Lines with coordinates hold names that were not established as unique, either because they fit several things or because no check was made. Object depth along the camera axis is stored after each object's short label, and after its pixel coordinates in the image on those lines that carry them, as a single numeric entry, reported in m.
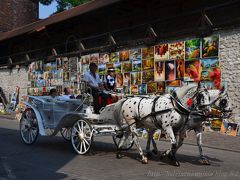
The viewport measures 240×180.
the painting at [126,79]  18.14
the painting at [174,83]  15.68
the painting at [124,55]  18.50
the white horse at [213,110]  8.12
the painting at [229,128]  13.51
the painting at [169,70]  15.98
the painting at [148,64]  17.00
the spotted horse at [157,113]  8.27
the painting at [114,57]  19.12
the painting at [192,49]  15.06
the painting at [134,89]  17.77
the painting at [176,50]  15.71
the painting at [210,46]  14.49
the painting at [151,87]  16.78
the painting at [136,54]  17.80
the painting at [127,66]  18.19
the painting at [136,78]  17.61
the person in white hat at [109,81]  10.45
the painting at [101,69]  19.62
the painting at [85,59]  21.16
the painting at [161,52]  16.38
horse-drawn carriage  8.37
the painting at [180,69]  15.57
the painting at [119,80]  18.53
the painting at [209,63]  14.47
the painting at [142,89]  17.36
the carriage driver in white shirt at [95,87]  9.98
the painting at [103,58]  19.75
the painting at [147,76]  16.98
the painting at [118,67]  18.73
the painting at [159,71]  16.42
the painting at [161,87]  16.38
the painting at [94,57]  20.42
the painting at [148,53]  17.14
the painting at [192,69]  14.73
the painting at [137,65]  17.62
